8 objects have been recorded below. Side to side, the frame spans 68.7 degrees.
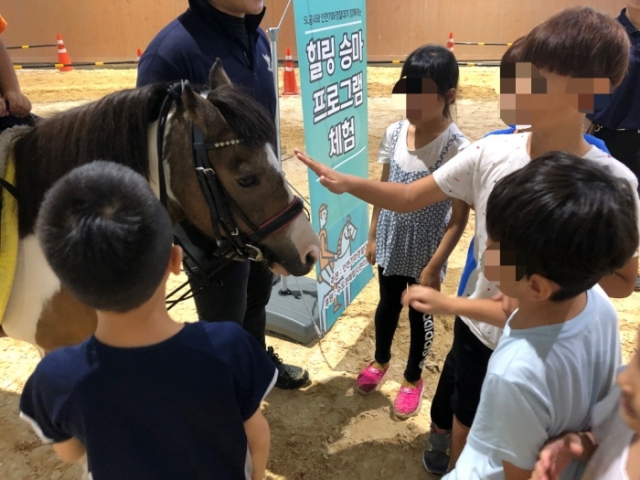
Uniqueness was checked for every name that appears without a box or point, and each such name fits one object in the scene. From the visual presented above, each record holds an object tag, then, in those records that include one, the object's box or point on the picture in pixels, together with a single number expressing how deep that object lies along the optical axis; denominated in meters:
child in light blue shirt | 0.85
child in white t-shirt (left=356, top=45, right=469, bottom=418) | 1.91
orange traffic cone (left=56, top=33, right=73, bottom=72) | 10.63
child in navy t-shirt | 0.76
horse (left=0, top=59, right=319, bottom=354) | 1.42
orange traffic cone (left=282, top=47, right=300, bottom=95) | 8.82
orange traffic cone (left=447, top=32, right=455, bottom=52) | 11.07
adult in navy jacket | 1.68
